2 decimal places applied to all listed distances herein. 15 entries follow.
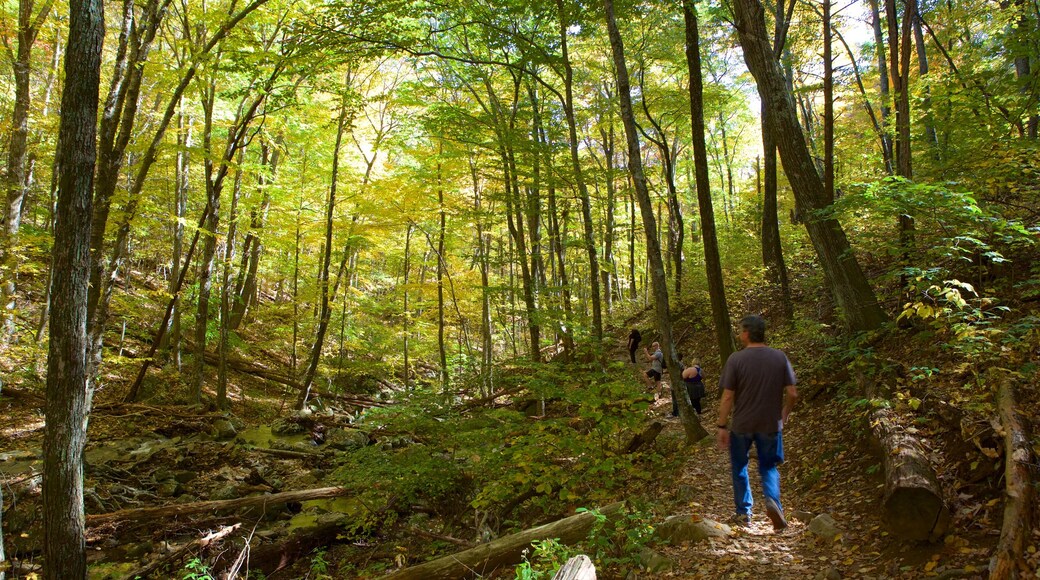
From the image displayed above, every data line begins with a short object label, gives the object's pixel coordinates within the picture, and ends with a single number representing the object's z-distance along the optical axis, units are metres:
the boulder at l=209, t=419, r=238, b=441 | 12.02
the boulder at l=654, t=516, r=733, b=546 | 4.47
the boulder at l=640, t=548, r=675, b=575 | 4.20
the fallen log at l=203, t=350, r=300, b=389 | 17.52
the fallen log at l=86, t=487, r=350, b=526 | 7.15
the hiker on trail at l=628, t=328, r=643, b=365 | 13.79
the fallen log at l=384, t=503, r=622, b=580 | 5.45
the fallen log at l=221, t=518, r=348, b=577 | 7.37
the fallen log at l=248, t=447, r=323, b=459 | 11.31
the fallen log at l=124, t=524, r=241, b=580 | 6.26
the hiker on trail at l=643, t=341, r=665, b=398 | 11.18
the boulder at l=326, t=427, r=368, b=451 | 12.38
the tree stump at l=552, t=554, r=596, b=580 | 3.18
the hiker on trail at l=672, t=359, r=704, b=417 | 9.26
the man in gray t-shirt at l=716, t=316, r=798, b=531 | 4.21
